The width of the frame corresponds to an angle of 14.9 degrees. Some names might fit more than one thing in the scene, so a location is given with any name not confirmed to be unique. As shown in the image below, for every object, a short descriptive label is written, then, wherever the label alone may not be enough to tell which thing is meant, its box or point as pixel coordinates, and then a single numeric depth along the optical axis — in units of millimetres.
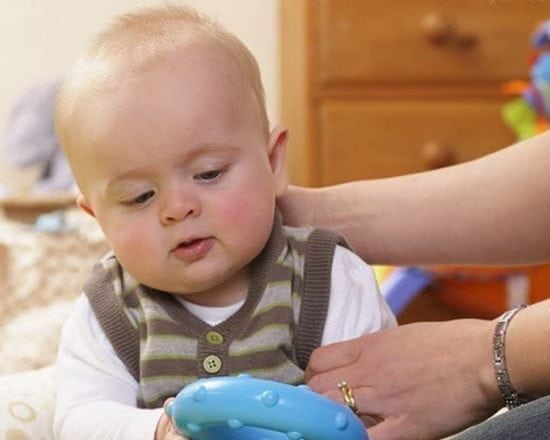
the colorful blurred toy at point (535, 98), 1960
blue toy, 1068
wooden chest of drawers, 2234
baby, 1224
